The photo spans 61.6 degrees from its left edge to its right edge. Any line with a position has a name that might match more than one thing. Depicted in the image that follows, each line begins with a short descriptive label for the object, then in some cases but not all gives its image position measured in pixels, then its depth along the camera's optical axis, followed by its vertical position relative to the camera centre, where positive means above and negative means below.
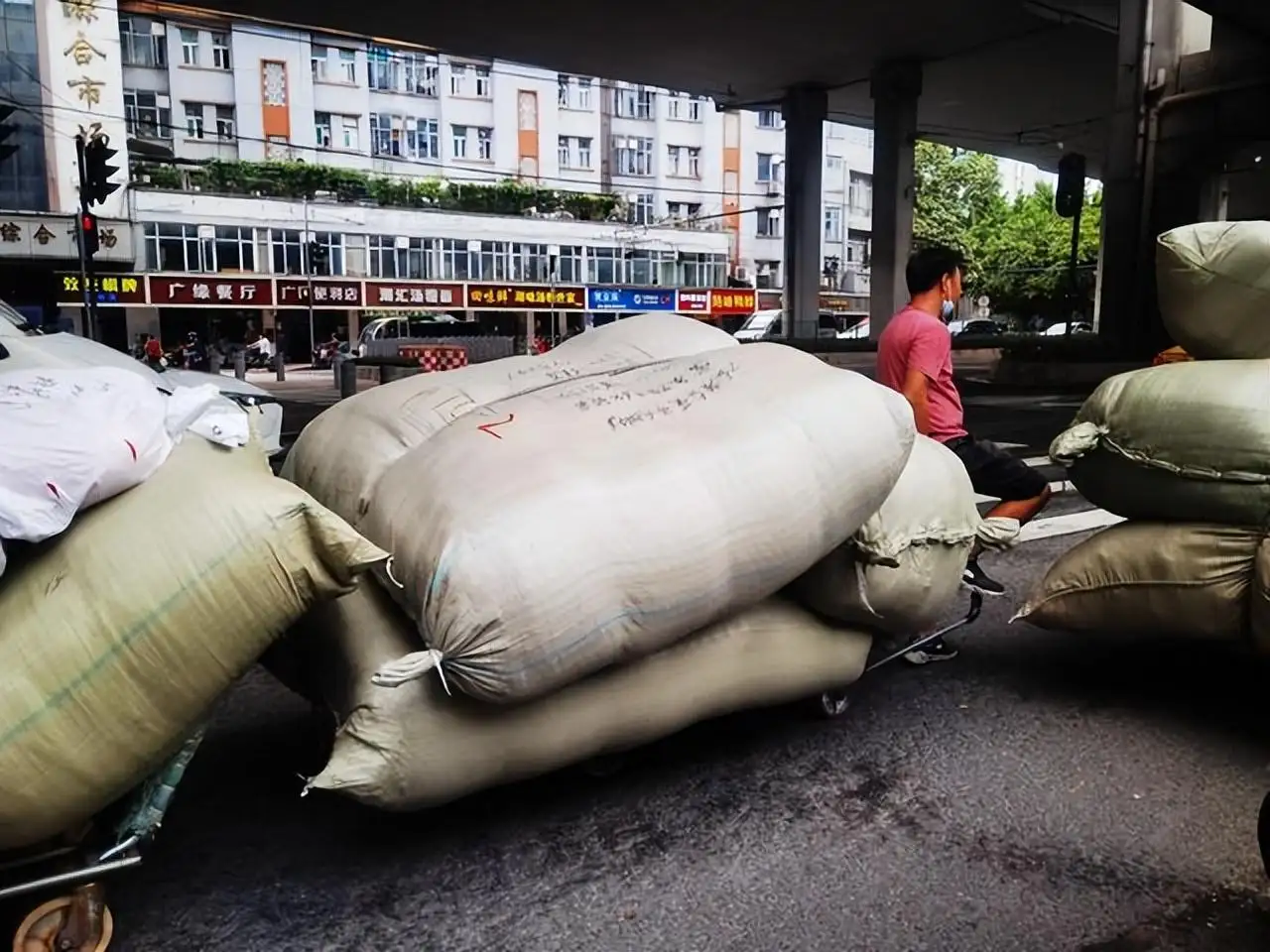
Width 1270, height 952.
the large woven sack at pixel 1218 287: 3.04 +0.04
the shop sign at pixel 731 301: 44.25 -0.05
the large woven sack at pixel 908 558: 2.84 -0.69
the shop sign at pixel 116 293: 32.12 +0.21
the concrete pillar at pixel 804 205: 23.70 +2.17
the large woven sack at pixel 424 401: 2.64 -0.26
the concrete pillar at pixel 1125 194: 14.66 +1.50
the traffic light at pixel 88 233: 13.86 +0.86
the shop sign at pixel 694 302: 43.47 -0.09
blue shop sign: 42.44 +0.03
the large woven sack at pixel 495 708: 2.13 -0.89
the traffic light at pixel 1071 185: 15.37 +1.66
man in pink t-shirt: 3.75 -0.30
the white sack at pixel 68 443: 1.81 -0.25
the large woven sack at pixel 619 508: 2.12 -0.45
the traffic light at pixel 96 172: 12.86 +1.52
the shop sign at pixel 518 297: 40.03 +0.09
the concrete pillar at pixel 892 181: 21.25 +2.45
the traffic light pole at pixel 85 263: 13.25 +0.47
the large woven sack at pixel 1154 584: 2.93 -0.81
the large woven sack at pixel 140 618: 1.79 -0.56
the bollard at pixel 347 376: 14.26 -1.05
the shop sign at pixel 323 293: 36.72 +0.24
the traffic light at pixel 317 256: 28.34 +1.16
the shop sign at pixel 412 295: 38.03 +0.19
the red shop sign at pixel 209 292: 34.50 +0.26
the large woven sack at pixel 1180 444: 2.91 -0.40
